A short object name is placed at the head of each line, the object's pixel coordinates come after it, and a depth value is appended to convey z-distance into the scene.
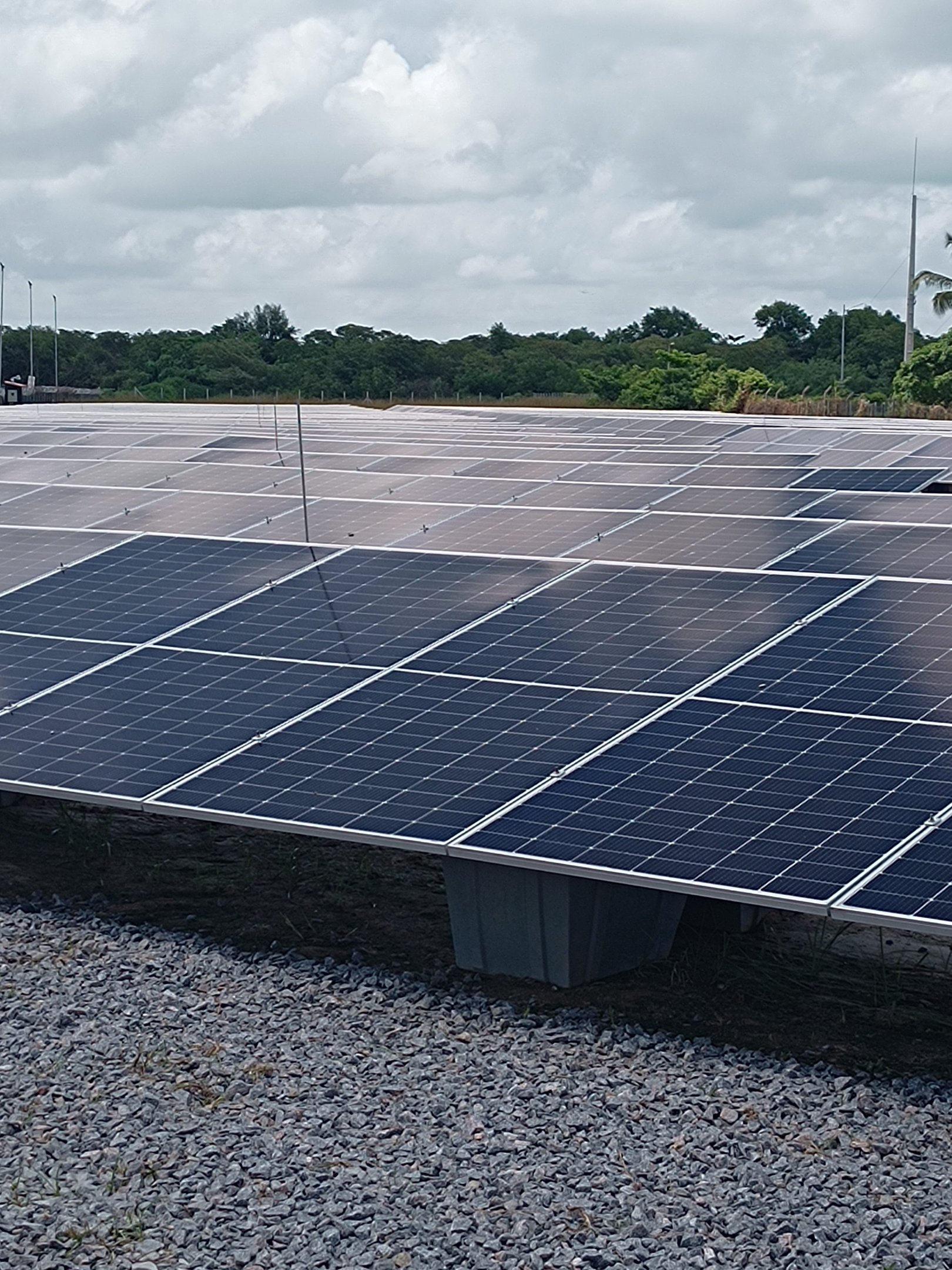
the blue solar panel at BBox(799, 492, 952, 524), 24.53
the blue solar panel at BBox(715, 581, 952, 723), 15.46
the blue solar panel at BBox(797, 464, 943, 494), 30.55
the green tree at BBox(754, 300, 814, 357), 126.69
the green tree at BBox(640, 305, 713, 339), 137.25
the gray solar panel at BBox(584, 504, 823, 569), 22.11
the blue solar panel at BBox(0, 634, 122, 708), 18.36
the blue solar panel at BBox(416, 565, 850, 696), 16.73
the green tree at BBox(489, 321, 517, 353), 124.95
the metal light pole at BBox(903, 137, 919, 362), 92.69
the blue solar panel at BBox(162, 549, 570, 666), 18.28
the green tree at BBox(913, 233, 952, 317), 89.44
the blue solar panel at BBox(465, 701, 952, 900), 13.22
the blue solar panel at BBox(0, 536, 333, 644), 19.95
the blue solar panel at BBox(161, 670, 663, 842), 14.76
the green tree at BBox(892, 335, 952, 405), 77.56
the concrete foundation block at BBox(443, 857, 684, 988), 14.30
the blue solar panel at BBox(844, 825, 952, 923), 12.23
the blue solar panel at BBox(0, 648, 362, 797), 16.34
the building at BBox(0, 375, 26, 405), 74.62
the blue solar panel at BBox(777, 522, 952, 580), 20.05
